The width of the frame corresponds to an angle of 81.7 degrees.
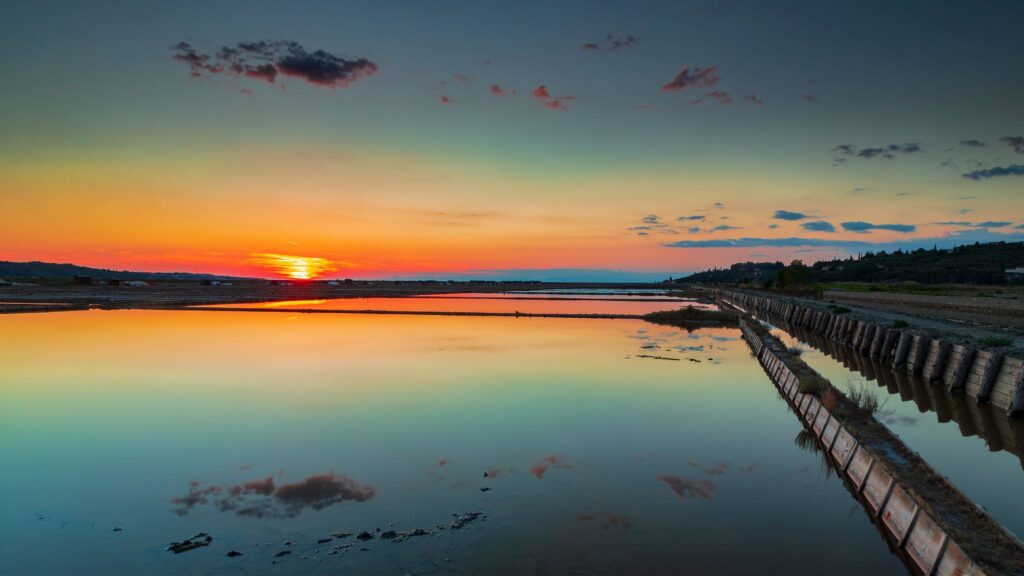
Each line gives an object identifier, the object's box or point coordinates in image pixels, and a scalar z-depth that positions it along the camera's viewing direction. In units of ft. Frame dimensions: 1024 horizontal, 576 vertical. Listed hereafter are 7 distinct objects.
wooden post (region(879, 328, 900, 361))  81.30
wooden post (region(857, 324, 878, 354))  88.89
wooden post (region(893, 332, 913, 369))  74.28
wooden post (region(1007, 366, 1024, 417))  48.26
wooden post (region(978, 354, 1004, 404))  53.16
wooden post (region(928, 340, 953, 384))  63.21
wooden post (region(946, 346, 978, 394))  57.67
